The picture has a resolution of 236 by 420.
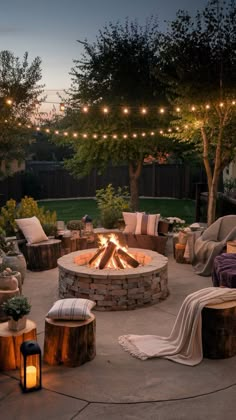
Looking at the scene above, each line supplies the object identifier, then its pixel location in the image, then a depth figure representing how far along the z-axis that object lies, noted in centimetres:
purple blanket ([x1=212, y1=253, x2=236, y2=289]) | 577
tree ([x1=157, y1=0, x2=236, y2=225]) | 998
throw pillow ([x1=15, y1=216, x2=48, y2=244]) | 808
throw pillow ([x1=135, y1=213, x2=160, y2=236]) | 877
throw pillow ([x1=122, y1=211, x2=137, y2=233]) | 907
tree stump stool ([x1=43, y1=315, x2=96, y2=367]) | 431
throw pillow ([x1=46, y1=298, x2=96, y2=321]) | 441
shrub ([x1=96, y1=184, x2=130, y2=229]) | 977
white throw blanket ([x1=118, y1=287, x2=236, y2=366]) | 448
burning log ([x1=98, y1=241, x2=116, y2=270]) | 643
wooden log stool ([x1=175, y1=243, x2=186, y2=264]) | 849
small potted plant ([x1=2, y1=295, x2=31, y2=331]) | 421
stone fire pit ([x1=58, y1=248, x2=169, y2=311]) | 593
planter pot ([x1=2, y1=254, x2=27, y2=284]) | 675
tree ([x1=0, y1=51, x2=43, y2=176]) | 1437
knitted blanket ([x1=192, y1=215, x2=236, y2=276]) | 771
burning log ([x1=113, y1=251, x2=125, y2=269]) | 648
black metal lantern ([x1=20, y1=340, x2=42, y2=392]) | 379
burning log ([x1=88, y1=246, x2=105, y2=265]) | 672
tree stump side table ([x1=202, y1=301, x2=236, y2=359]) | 446
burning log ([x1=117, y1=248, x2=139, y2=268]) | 650
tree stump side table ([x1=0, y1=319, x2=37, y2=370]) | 418
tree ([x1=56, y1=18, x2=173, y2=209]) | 1343
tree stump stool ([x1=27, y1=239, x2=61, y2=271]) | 796
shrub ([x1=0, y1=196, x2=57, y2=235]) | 902
